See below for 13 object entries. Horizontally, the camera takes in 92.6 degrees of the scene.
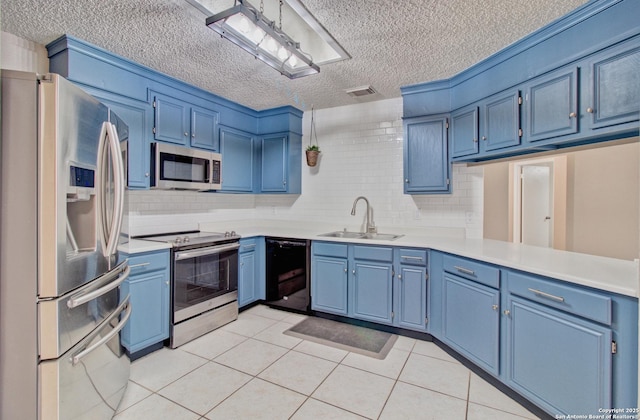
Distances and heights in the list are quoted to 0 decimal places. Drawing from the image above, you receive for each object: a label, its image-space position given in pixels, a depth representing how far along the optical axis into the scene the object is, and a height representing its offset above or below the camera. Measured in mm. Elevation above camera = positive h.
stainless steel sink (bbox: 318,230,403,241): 3333 -315
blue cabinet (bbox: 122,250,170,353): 2350 -750
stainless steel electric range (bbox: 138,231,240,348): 2641 -707
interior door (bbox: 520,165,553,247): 4023 +57
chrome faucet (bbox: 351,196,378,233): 3512 -100
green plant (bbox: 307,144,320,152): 3854 +741
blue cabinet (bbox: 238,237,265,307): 3371 -730
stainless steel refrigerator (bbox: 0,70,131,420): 1208 -172
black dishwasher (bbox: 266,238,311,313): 3340 -748
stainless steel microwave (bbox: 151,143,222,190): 2770 +383
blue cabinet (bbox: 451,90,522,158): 2320 +690
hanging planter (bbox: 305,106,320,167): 3848 +673
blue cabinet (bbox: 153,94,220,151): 2871 +848
